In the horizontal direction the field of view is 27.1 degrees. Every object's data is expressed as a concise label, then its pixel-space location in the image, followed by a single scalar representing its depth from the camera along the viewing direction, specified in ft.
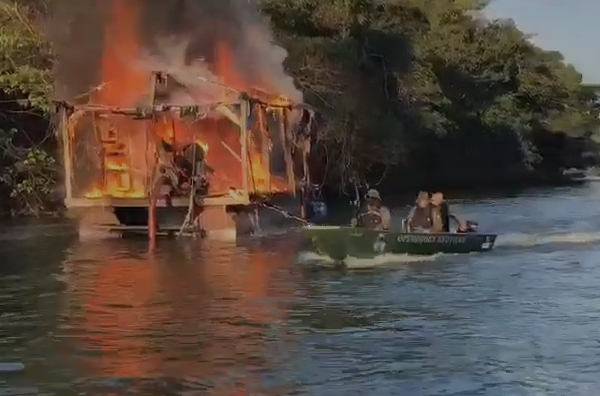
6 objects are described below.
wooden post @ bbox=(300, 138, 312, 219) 117.29
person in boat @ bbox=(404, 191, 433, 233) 89.81
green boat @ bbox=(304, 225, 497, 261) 83.15
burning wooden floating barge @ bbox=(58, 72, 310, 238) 106.22
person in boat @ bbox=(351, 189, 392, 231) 87.30
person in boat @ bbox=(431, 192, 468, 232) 89.40
